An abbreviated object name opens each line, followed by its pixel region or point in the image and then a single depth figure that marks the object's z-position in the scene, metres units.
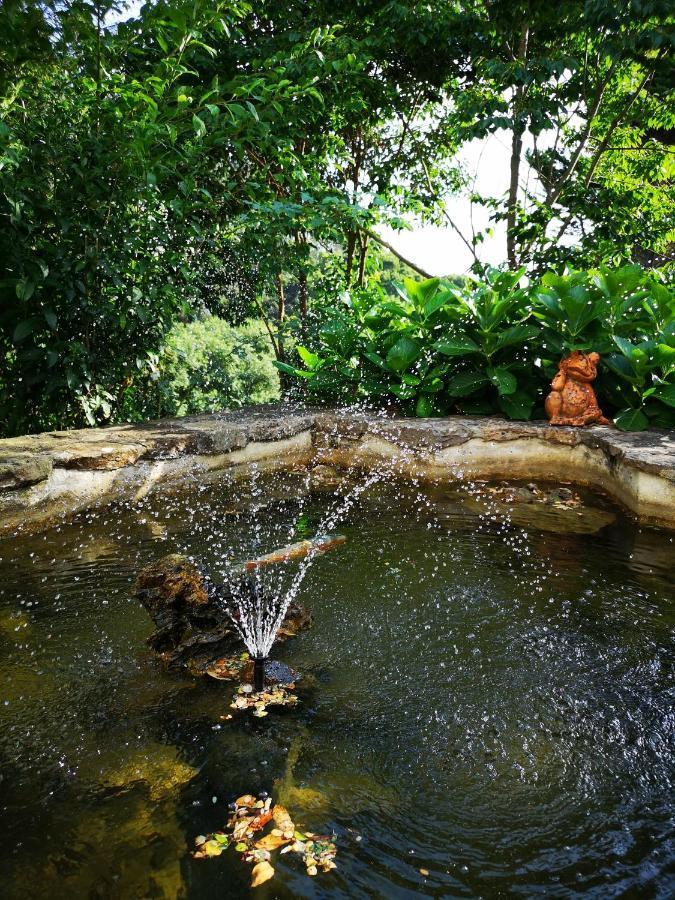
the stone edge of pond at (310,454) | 3.68
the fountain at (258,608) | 2.23
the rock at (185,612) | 2.35
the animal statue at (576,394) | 4.75
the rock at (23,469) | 3.39
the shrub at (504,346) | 4.80
